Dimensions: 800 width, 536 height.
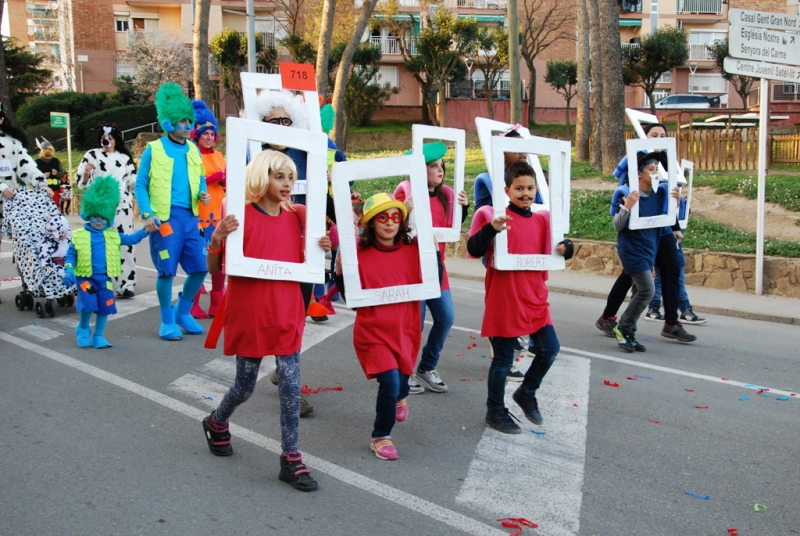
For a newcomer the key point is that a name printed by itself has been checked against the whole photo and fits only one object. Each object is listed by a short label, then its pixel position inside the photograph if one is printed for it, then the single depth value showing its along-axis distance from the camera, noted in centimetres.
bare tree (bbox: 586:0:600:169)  2096
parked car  4391
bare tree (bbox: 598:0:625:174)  1856
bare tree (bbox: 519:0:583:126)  4231
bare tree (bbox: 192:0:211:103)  2136
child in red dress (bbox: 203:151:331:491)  439
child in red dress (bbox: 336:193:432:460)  468
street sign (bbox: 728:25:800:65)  1055
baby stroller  889
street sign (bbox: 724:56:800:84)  1058
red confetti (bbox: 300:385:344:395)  616
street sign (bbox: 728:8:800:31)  1059
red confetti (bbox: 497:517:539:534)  394
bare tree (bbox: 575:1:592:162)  2484
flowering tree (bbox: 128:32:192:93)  4331
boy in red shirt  513
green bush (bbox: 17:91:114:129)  3881
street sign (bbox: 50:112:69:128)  2399
